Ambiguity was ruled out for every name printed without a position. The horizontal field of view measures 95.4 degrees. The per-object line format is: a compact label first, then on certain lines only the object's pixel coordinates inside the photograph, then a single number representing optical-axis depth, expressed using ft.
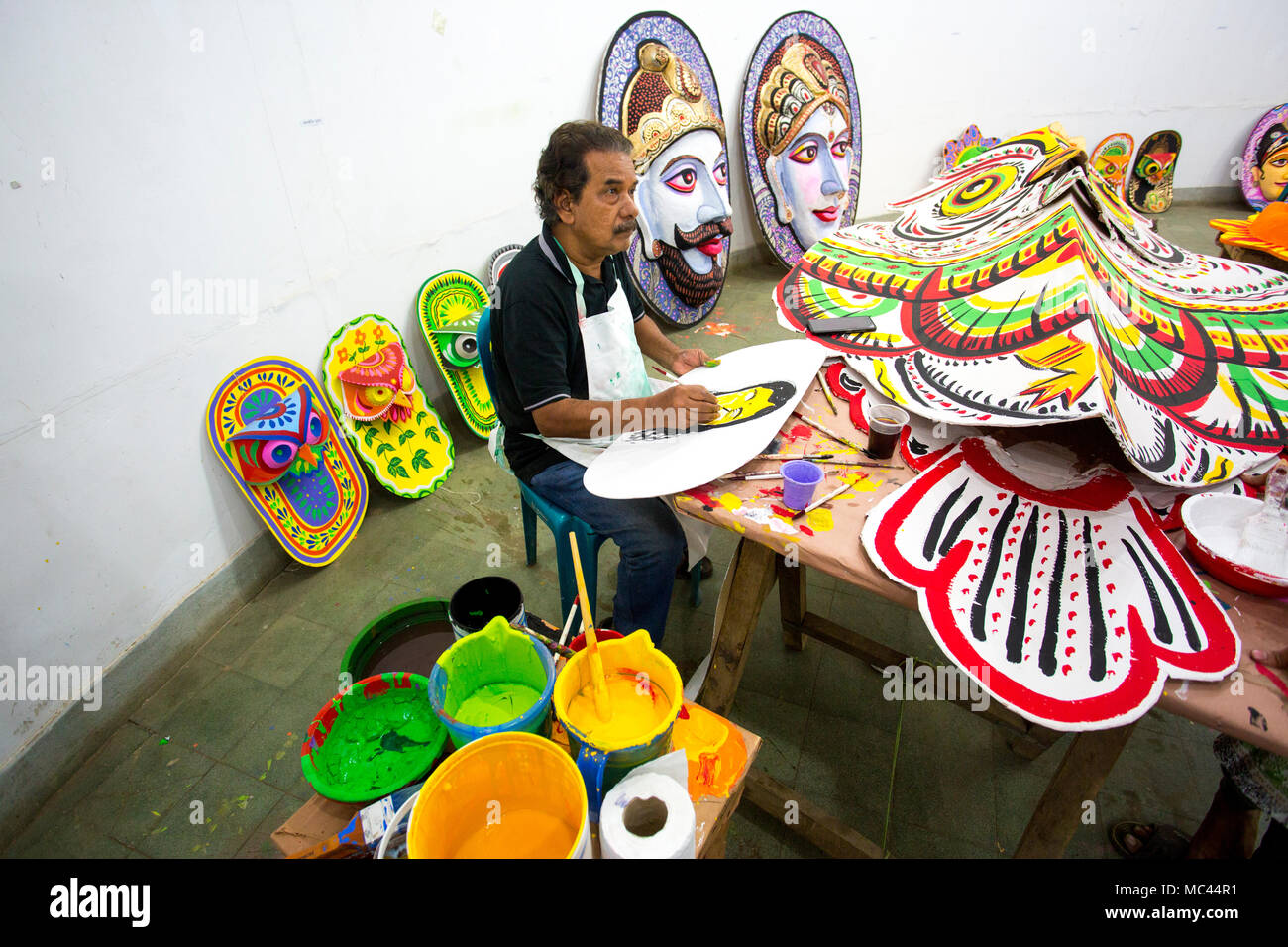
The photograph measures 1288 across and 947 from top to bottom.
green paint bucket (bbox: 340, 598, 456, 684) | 5.20
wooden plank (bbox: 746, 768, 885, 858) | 4.80
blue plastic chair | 5.76
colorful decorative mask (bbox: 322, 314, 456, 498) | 8.35
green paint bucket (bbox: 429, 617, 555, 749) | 3.37
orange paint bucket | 2.74
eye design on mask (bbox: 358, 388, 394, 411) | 8.57
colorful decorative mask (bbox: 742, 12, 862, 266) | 15.01
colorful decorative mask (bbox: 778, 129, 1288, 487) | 4.39
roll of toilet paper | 2.62
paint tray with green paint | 3.31
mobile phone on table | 6.07
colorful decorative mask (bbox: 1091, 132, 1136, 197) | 21.17
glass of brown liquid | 4.51
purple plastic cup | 4.05
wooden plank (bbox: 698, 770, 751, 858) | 3.17
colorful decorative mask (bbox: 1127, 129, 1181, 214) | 22.61
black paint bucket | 4.36
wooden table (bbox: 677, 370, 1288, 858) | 2.95
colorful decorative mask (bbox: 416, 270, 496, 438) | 9.62
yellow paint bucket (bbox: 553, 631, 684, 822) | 2.95
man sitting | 5.16
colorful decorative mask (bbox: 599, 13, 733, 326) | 11.68
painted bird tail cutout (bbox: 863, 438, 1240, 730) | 3.05
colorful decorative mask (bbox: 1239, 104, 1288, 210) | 21.88
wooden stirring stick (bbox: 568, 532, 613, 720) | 3.24
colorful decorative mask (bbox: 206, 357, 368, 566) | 6.94
